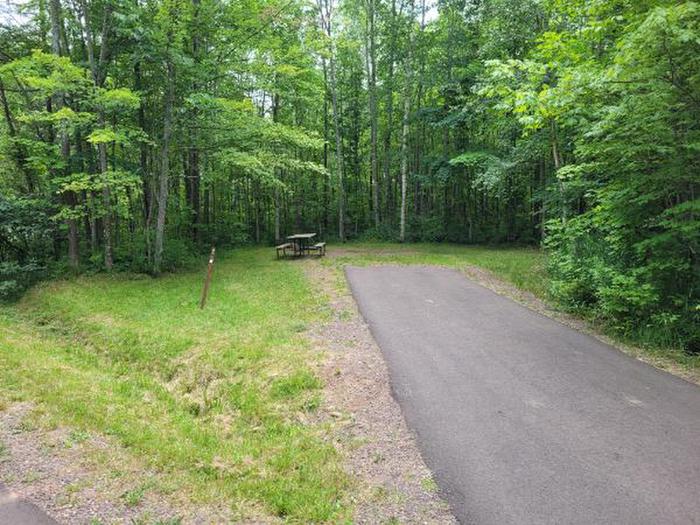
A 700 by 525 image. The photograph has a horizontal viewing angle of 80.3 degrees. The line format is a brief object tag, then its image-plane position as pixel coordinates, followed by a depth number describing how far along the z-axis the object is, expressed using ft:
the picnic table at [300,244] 50.31
